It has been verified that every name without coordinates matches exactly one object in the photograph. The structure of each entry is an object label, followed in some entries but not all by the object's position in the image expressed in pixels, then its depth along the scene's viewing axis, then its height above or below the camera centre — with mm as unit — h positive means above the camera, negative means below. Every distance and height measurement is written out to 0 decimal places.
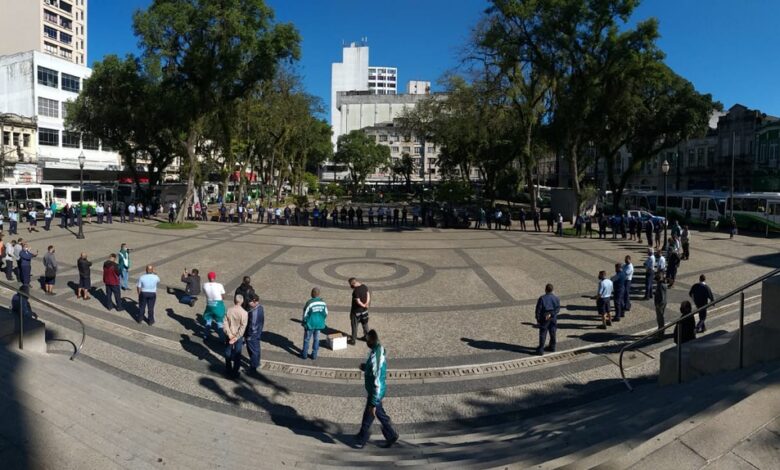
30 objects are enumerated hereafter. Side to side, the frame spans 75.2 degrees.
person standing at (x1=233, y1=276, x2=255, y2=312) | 11445 -2136
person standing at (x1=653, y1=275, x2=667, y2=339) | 11977 -2296
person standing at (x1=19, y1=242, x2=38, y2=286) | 14734 -2052
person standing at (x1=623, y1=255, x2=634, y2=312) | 13297 -2009
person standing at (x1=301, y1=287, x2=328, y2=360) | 10078 -2356
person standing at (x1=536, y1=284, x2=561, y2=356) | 10570 -2367
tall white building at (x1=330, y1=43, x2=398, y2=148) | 156625 +39758
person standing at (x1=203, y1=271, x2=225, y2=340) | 11438 -2434
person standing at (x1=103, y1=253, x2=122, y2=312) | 12969 -2135
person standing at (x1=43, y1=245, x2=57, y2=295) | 14406 -2148
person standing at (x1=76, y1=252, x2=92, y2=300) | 13852 -2243
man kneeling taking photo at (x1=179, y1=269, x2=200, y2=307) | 13797 -2474
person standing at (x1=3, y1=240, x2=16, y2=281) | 16188 -2154
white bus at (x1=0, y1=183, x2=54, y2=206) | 35969 +184
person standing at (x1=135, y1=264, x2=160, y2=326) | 12021 -2265
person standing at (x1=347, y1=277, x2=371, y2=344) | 11102 -2314
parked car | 30941 -845
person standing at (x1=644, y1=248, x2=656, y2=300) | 14938 -2104
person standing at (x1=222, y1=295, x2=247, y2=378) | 8977 -2413
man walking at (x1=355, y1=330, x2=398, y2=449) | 6625 -2508
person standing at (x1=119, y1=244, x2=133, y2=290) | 14874 -2048
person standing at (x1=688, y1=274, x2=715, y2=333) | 11820 -2155
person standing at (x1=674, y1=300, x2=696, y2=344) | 9383 -2356
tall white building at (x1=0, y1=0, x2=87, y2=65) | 69875 +23890
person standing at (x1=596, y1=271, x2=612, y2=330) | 12492 -2403
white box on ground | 10828 -3061
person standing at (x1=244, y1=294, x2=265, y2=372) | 9477 -2498
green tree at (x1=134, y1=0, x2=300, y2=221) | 29562 +9048
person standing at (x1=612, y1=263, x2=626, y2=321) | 13180 -2313
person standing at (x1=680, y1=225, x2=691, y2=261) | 21547 -1706
